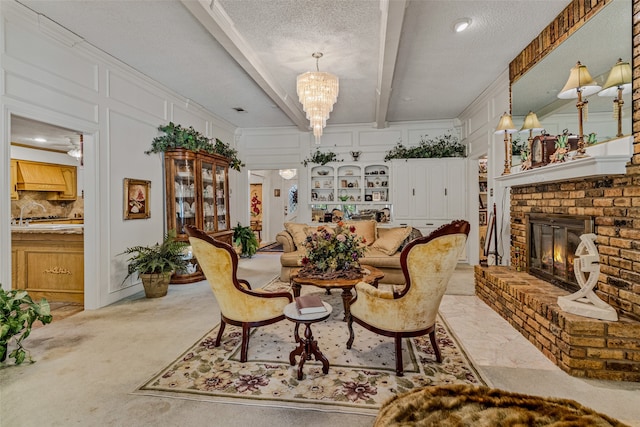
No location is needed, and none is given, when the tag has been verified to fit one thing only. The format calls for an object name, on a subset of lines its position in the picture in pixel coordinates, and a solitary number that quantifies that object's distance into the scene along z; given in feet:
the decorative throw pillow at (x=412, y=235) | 15.79
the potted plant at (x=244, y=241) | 23.50
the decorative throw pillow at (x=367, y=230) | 16.76
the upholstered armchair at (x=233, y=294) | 8.02
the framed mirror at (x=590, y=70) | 7.73
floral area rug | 6.62
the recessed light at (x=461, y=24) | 10.16
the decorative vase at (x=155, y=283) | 13.50
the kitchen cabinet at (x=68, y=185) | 23.76
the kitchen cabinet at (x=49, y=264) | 12.94
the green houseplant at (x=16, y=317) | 7.79
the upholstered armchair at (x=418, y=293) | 7.26
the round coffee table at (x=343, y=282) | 9.56
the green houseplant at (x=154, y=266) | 13.48
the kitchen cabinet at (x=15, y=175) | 20.74
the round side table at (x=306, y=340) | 7.14
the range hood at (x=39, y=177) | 21.02
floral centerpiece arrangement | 10.62
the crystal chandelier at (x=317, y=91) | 12.36
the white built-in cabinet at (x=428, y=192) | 21.07
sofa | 15.02
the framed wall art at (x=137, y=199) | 13.86
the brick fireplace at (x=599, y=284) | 7.20
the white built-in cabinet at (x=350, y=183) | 23.36
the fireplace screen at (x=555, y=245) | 9.53
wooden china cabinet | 16.28
